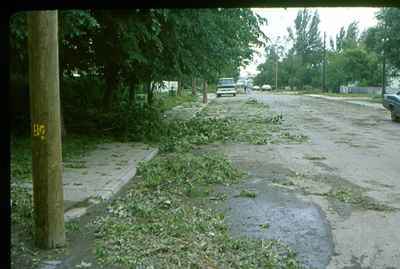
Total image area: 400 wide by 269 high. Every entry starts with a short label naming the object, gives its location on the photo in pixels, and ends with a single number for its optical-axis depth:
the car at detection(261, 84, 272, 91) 110.75
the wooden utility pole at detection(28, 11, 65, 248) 5.62
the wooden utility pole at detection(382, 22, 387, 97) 38.06
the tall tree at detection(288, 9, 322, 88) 115.38
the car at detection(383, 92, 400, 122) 24.27
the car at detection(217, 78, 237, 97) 59.91
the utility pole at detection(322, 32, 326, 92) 80.93
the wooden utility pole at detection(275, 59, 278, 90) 110.19
